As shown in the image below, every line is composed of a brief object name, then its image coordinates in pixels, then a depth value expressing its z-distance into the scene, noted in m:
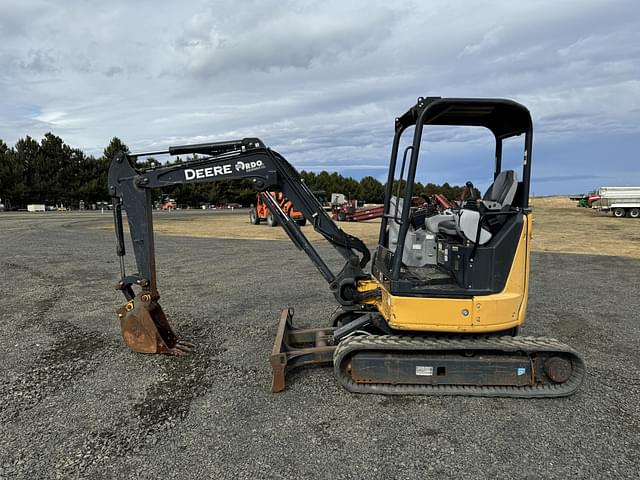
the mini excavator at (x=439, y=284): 4.63
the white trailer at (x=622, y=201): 34.81
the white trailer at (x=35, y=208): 60.22
